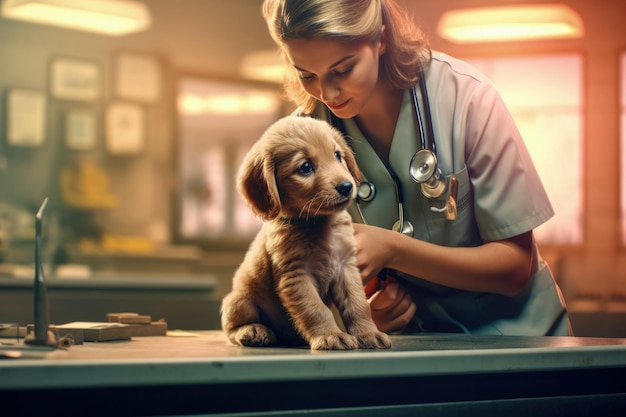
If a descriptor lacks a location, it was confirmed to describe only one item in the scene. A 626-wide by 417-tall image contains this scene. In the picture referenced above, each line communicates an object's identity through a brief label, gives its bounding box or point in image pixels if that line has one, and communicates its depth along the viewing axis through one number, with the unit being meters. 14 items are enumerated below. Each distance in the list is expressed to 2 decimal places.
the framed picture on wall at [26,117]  5.75
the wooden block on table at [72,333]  2.09
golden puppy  2.08
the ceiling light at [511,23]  5.63
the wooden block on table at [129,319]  2.33
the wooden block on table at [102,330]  2.14
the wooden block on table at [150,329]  2.31
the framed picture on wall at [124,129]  6.26
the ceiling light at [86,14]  5.78
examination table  1.80
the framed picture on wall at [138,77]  6.34
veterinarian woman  2.38
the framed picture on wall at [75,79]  5.96
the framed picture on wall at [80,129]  6.02
